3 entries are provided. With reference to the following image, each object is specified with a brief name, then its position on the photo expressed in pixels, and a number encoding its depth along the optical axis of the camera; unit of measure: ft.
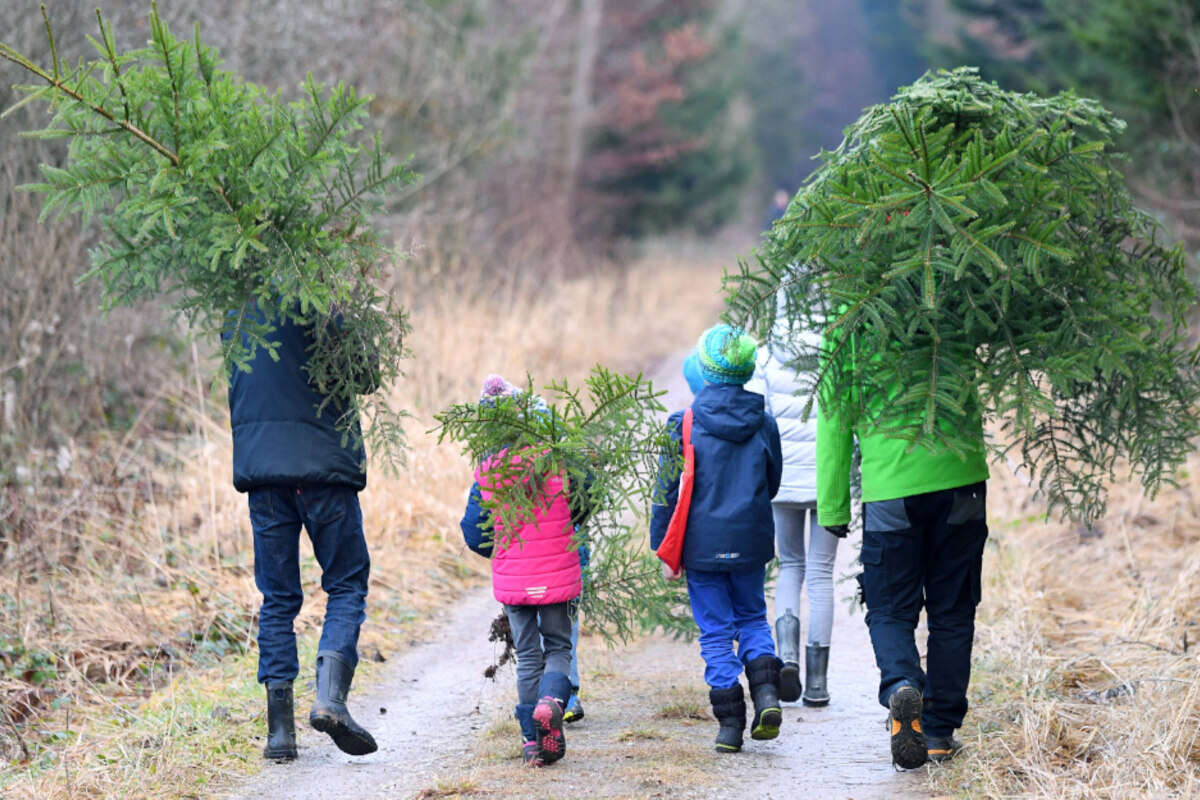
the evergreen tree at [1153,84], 76.54
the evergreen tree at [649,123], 174.81
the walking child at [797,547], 36.86
